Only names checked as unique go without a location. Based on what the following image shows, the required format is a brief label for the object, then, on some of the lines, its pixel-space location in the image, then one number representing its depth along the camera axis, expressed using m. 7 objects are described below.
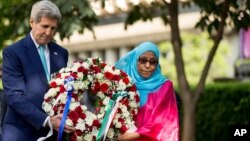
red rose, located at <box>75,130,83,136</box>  8.22
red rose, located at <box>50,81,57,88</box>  8.25
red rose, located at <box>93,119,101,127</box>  8.32
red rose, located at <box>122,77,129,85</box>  8.55
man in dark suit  8.13
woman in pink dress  8.67
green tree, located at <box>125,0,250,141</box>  14.65
